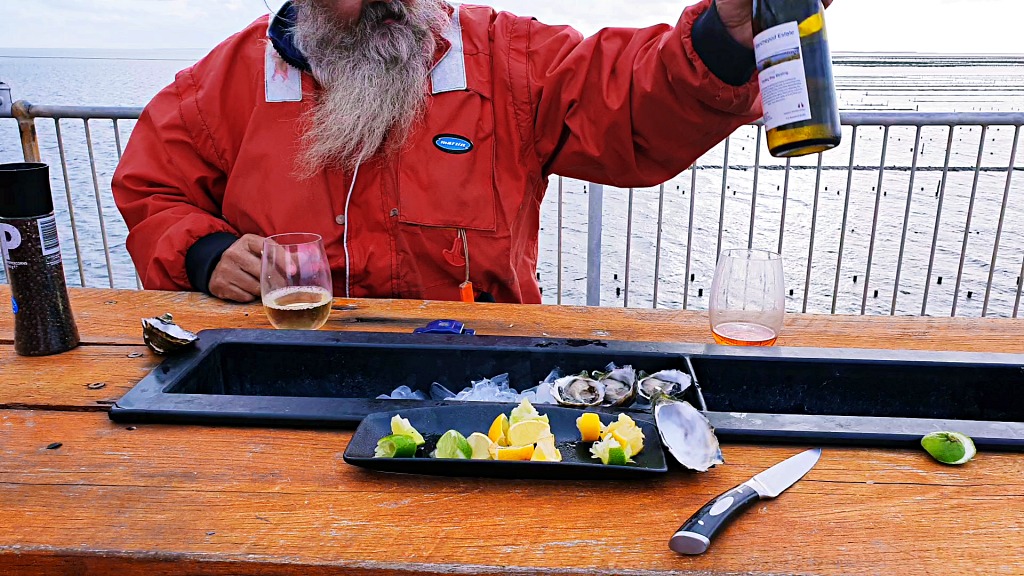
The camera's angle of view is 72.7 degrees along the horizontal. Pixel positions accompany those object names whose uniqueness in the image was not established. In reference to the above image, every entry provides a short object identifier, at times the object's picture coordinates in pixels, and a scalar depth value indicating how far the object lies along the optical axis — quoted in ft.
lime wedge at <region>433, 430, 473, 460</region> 2.96
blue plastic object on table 4.55
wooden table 2.42
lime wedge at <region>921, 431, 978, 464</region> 2.98
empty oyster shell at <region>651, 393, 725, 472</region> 2.94
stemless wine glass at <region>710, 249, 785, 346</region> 4.17
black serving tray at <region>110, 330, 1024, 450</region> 3.99
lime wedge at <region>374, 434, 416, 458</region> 2.93
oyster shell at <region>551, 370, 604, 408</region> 3.49
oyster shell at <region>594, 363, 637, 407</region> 3.48
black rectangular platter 2.86
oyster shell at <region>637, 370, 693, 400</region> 3.62
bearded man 6.38
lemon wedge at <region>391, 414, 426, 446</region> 3.06
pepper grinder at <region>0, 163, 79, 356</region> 3.97
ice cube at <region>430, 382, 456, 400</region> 4.01
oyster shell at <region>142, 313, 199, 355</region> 4.10
